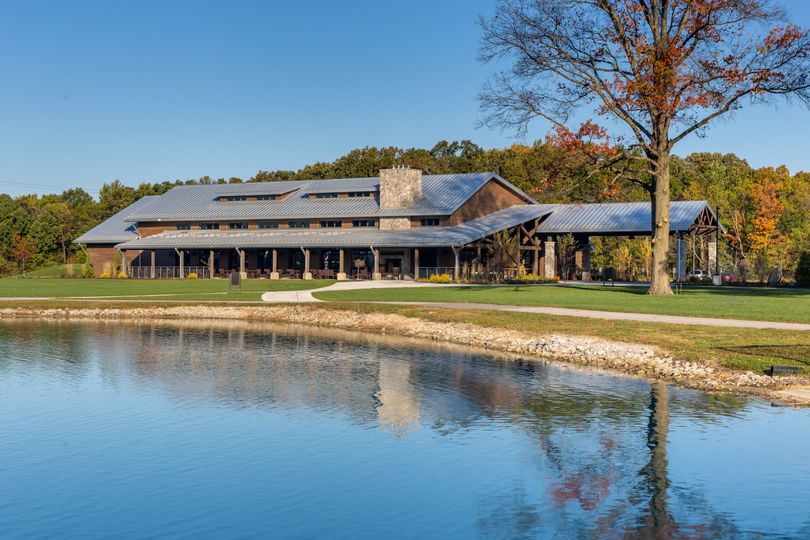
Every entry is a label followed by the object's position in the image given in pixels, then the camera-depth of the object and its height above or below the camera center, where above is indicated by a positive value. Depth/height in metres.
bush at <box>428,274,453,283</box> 59.69 -1.15
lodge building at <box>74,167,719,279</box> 63.72 +2.76
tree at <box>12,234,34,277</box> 92.56 +1.43
